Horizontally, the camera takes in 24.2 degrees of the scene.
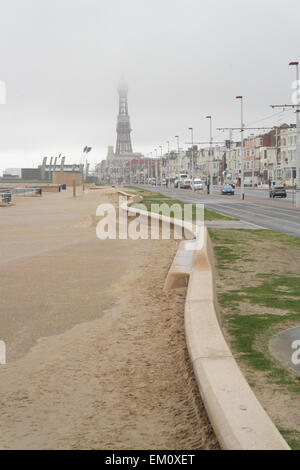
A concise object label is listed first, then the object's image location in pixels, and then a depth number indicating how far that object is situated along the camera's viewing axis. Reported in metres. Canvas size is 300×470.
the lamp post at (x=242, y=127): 65.07
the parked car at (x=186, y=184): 118.12
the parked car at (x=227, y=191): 79.38
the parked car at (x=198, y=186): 99.33
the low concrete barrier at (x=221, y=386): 3.86
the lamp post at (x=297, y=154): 45.41
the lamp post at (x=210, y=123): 98.42
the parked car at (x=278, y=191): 64.81
